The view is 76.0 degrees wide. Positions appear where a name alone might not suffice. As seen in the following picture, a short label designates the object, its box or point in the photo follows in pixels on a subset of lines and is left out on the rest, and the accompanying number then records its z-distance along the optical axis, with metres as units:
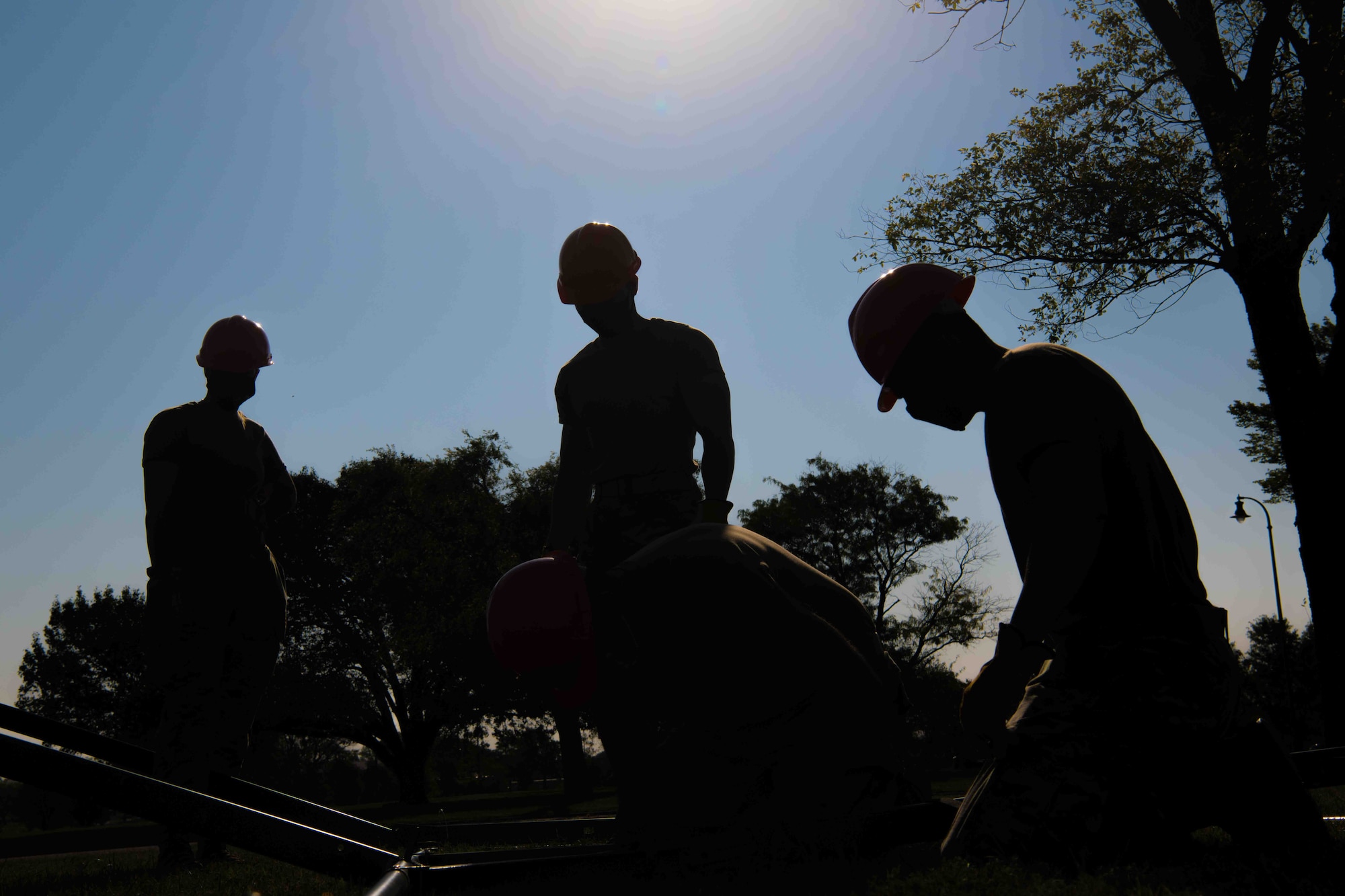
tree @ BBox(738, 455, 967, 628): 37.53
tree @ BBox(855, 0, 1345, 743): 10.41
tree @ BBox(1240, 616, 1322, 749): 41.08
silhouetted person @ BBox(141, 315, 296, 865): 5.00
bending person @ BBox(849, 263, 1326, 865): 2.15
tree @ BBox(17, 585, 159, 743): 35.97
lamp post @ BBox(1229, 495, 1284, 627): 32.94
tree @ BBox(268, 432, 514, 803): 31.05
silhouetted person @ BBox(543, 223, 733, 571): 4.30
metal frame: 2.56
